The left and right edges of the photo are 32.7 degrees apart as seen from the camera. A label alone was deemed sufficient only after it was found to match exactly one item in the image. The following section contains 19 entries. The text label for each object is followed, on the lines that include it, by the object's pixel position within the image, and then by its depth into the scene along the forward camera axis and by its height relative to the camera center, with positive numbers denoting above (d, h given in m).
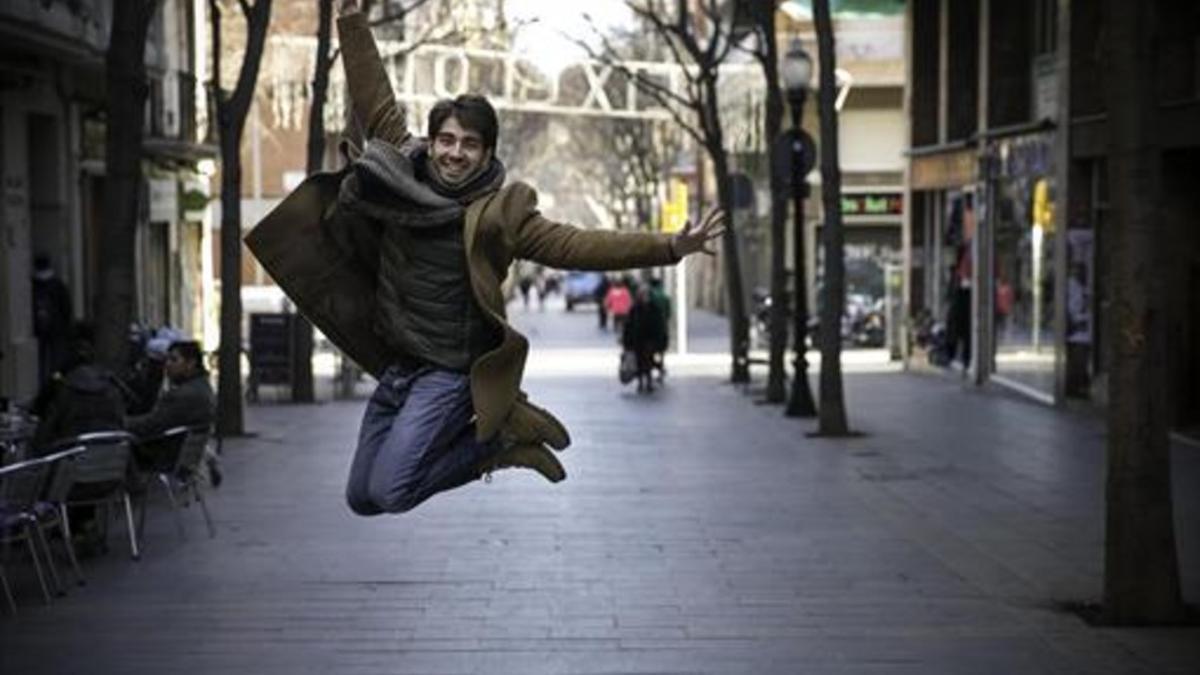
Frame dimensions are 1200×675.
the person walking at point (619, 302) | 47.59 -1.52
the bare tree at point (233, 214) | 21.91 +0.26
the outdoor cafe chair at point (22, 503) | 10.51 -1.39
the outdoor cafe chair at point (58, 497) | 11.12 -1.42
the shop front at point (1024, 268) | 26.83 -0.42
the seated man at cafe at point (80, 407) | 12.70 -1.06
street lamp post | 25.30 +0.59
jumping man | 6.59 -0.10
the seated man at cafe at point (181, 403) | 13.84 -1.12
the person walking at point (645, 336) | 30.84 -1.50
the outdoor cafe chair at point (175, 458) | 13.25 -1.44
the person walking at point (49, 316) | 24.14 -0.93
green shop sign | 52.31 +0.84
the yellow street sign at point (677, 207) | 41.12 +0.62
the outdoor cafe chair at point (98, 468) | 11.80 -1.35
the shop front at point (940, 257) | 33.22 -0.33
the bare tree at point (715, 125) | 32.06 +1.84
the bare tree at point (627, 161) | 70.00 +2.95
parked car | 86.94 -2.23
